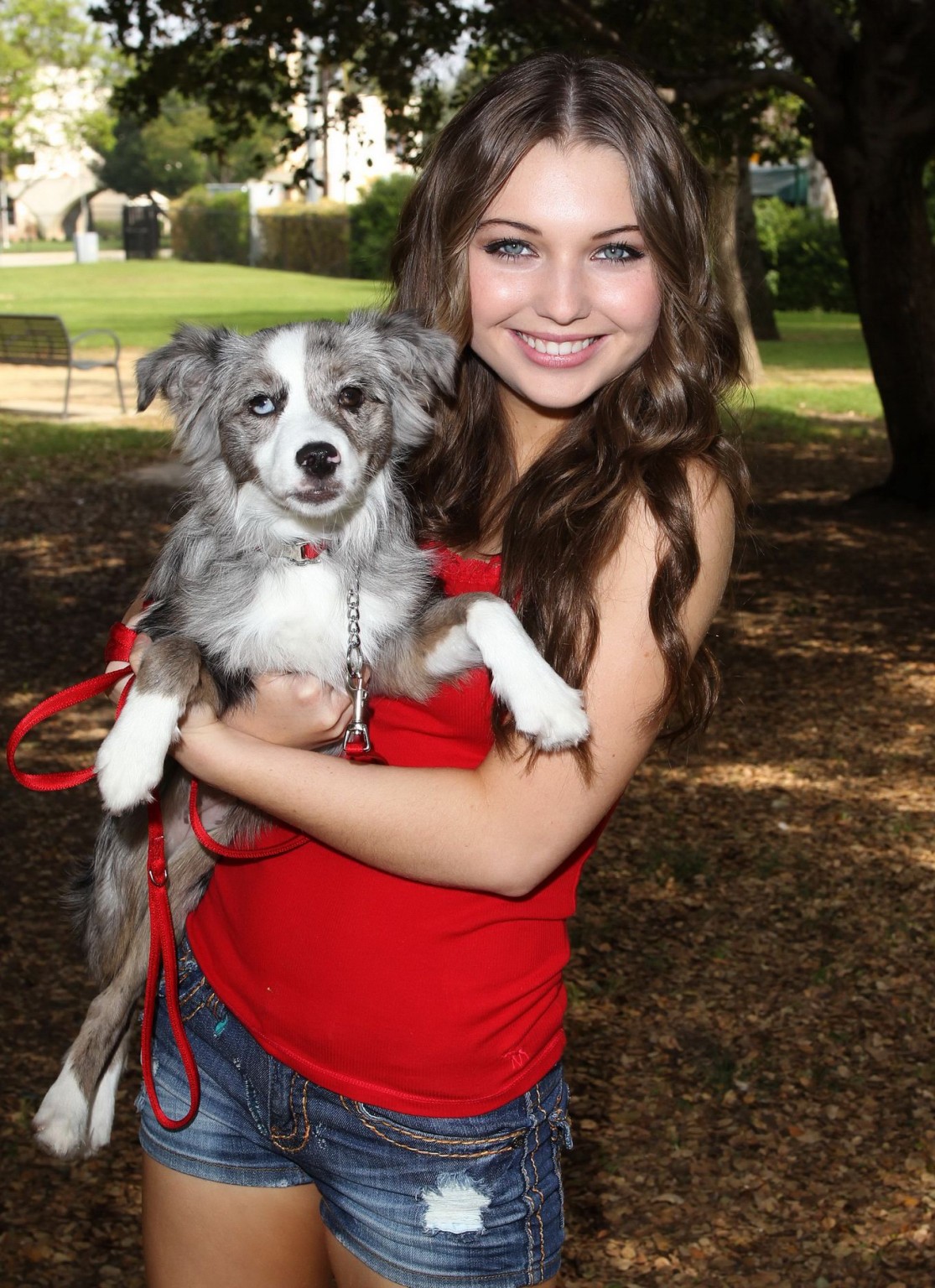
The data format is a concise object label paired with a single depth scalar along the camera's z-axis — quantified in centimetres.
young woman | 216
